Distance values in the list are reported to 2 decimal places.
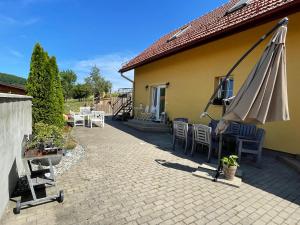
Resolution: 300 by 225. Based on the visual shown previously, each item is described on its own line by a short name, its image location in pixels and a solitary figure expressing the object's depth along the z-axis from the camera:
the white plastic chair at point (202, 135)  4.92
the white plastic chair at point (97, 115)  10.46
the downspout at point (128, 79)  14.17
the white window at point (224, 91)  7.14
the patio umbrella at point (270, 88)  2.99
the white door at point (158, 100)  10.98
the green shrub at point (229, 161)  3.72
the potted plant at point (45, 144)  3.08
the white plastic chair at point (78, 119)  10.28
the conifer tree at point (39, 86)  5.55
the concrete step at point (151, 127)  9.51
